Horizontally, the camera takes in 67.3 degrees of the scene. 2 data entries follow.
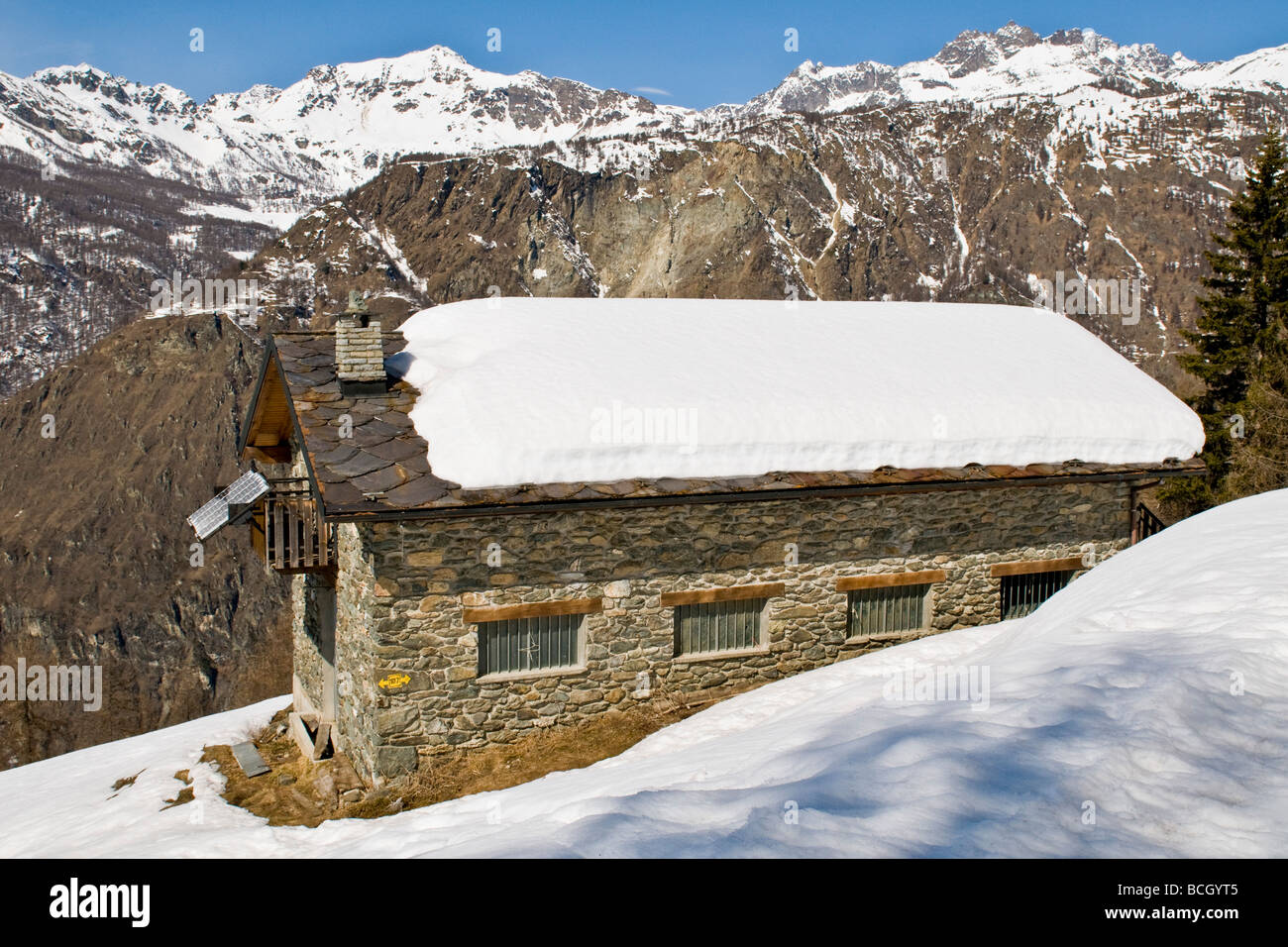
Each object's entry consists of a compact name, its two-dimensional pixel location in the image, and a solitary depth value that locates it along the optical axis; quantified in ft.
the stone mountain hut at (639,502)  34.60
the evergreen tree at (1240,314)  74.84
